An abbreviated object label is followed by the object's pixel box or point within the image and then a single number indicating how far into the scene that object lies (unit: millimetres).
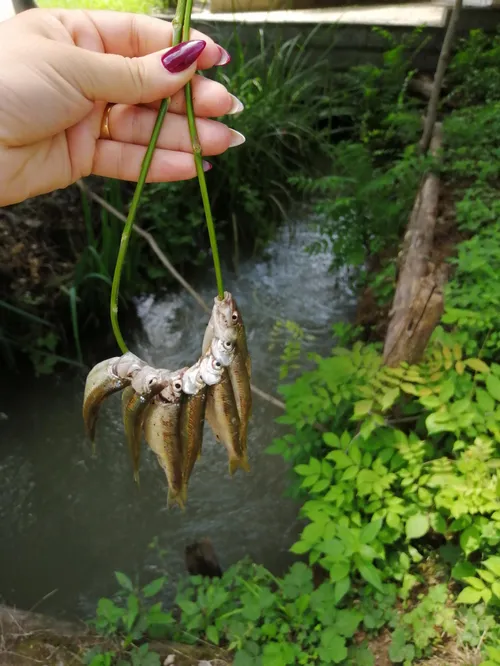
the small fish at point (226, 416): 228
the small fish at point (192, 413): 223
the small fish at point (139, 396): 226
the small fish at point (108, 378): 235
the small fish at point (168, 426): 226
